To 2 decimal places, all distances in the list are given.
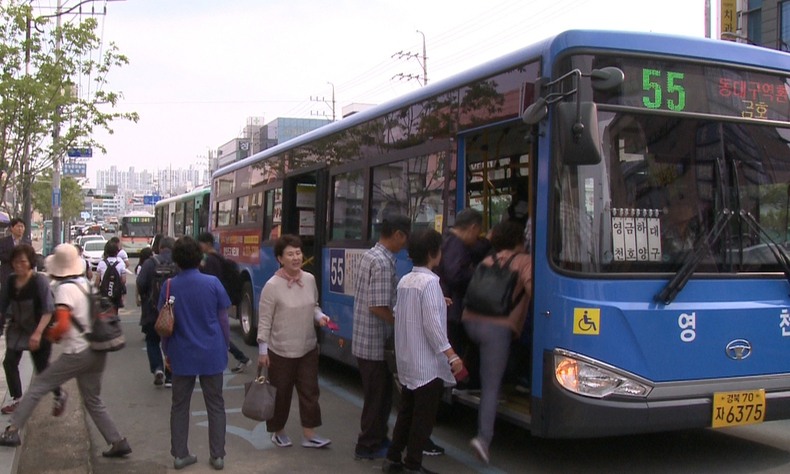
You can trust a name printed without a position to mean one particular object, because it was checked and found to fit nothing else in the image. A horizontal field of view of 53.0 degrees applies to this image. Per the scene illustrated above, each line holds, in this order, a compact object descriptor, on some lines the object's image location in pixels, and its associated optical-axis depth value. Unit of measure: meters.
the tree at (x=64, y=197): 52.22
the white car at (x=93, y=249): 33.06
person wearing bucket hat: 5.88
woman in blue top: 5.80
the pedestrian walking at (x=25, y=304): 6.65
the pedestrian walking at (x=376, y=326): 5.93
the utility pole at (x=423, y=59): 43.54
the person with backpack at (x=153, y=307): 9.34
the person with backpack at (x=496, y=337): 5.64
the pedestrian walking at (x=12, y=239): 9.79
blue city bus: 5.14
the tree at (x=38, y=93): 17.08
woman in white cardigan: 6.28
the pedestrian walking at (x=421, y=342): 5.35
